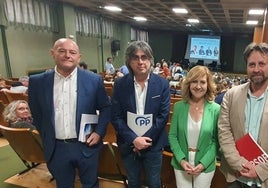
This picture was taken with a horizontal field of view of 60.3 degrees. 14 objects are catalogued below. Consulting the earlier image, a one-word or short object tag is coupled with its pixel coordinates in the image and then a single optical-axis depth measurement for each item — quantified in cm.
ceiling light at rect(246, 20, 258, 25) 1044
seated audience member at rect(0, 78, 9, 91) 457
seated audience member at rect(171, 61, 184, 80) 871
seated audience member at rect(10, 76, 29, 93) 411
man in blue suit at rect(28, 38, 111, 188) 156
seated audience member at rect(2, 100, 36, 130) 248
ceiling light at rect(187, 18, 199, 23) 1077
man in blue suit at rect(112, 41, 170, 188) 158
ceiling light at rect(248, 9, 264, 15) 752
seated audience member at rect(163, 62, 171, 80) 876
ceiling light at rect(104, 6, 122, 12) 801
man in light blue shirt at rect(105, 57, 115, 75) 881
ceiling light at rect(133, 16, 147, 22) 1058
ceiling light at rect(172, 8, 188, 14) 803
